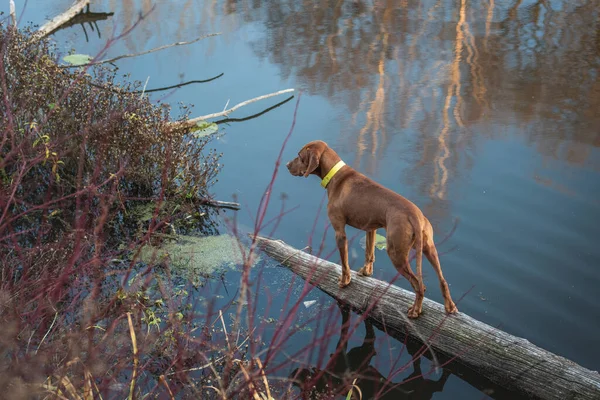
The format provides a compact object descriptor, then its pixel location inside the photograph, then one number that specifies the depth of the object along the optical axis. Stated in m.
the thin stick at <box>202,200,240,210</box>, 8.10
